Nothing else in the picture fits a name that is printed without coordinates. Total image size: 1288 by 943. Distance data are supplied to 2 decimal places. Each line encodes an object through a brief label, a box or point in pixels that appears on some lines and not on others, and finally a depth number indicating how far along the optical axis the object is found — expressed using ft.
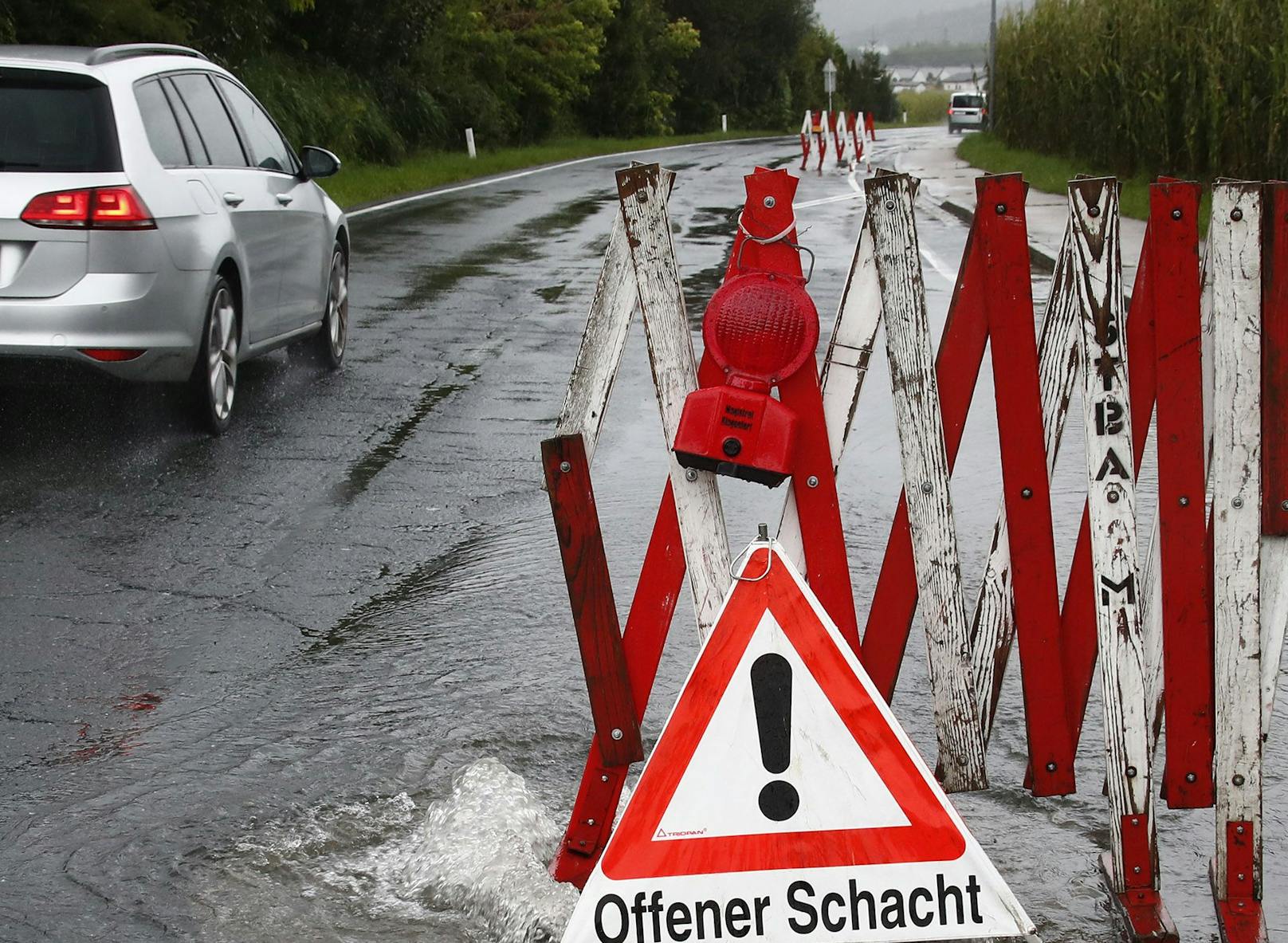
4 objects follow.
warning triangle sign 19.95
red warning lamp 20.92
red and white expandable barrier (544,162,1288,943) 21.63
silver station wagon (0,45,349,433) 47.73
